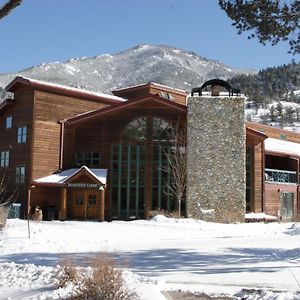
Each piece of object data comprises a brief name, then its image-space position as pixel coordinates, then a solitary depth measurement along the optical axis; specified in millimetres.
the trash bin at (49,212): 30053
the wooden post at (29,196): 30375
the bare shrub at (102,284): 7984
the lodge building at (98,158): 29500
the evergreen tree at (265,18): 14336
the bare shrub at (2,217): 20131
